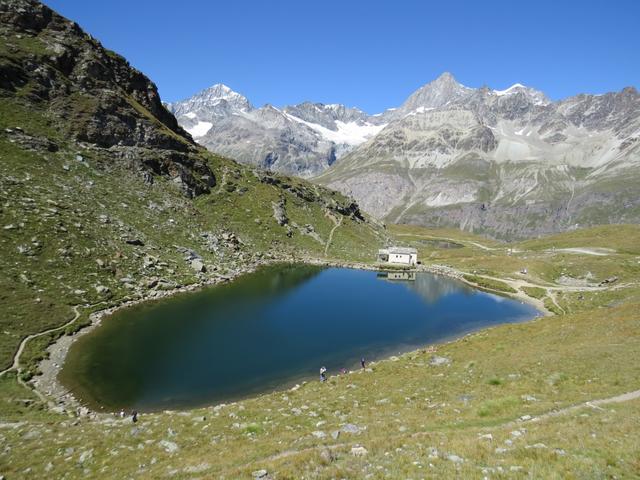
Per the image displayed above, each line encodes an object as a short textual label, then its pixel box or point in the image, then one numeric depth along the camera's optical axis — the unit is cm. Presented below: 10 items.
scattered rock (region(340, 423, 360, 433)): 2241
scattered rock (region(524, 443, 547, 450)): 1597
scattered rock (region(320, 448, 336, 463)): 1669
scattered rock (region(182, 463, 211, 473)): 1906
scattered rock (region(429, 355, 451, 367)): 3897
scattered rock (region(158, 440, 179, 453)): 2320
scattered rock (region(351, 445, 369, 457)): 1733
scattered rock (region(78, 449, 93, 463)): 2266
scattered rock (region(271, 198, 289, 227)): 13975
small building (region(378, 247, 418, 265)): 13598
